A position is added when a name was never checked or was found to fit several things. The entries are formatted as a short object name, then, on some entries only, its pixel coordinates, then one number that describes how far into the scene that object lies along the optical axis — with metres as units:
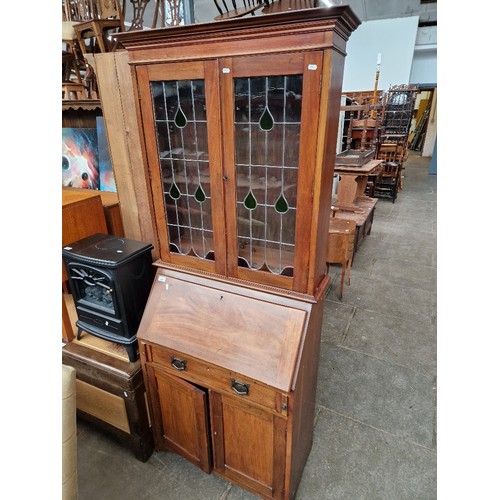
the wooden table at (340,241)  2.99
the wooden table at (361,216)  3.98
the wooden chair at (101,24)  2.38
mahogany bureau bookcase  1.07
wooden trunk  1.65
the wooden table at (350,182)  4.13
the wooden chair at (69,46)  2.76
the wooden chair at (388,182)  6.47
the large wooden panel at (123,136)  1.68
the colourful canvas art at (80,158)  2.42
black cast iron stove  1.54
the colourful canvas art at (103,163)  2.30
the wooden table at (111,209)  2.17
